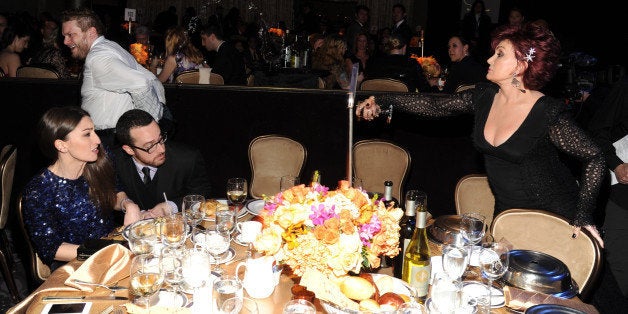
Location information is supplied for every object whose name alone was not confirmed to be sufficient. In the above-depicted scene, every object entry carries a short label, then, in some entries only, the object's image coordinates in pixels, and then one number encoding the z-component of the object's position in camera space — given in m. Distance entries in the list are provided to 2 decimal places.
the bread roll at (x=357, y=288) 1.55
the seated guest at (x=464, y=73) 5.46
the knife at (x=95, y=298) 1.69
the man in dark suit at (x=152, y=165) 2.80
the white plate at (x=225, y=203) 2.41
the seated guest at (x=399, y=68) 5.43
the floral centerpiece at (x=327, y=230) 1.49
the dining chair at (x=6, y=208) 2.85
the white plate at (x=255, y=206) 2.53
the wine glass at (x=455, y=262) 1.70
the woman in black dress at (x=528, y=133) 2.48
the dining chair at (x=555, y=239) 2.21
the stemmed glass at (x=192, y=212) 2.13
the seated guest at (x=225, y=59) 5.89
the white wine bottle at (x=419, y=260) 1.76
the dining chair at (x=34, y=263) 2.37
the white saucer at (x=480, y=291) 1.76
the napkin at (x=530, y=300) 1.75
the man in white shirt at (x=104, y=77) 3.50
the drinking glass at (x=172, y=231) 1.91
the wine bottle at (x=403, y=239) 1.97
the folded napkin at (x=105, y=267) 1.81
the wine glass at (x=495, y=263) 1.76
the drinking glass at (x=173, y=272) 1.72
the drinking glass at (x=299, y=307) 1.44
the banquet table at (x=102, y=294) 1.66
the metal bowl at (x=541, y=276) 1.82
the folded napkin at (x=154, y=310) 1.53
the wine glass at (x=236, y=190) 2.38
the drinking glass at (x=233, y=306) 1.50
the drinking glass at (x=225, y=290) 1.52
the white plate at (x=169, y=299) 1.66
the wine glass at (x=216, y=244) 1.91
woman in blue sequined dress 2.33
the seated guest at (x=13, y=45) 5.85
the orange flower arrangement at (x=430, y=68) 6.33
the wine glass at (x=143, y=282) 1.62
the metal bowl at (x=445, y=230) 2.15
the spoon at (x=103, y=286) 1.76
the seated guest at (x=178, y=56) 5.93
